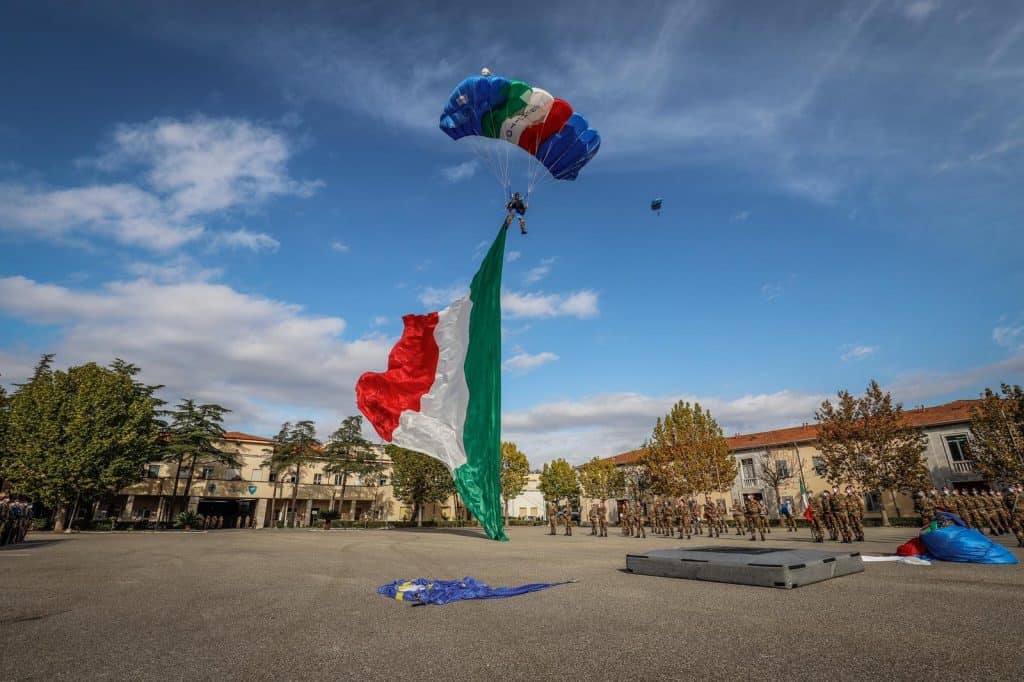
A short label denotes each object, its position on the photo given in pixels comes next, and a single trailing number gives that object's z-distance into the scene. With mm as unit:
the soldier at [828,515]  18750
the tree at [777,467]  41938
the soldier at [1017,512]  14406
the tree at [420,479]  45281
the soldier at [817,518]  18672
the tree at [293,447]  50344
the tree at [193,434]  42344
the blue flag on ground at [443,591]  7625
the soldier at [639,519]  25352
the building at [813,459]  36062
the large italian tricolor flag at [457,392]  13812
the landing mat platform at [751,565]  8203
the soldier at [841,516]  18339
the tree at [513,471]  52062
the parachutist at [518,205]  12828
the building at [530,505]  75188
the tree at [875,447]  32594
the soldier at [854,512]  18828
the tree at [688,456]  38094
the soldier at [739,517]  25656
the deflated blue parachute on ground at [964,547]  10507
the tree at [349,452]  50219
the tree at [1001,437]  28672
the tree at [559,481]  63312
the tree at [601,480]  52000
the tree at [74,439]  30328
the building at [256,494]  48500
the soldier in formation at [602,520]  28562
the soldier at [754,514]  21844
